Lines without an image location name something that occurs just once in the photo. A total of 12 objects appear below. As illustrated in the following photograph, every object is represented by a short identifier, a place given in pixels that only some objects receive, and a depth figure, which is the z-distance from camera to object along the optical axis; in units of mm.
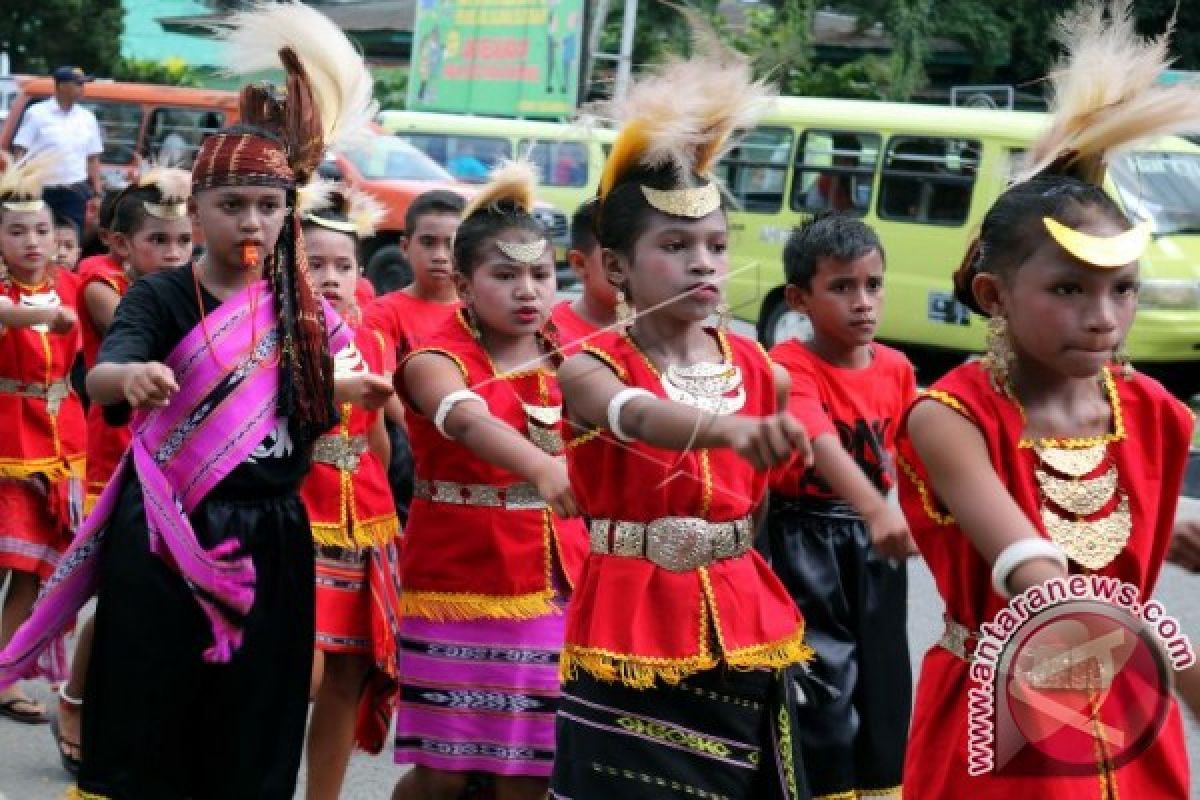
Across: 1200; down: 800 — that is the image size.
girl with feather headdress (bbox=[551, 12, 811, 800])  4234
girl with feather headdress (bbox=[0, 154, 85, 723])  7480
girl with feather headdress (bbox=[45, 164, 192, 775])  6617
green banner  28938
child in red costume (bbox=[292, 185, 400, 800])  5914
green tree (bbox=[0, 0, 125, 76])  36000
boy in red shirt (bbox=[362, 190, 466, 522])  6621
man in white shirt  17438
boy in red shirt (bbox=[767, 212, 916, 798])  5473
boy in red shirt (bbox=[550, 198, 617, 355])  6023
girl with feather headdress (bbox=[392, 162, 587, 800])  5352
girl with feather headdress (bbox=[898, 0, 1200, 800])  3510
